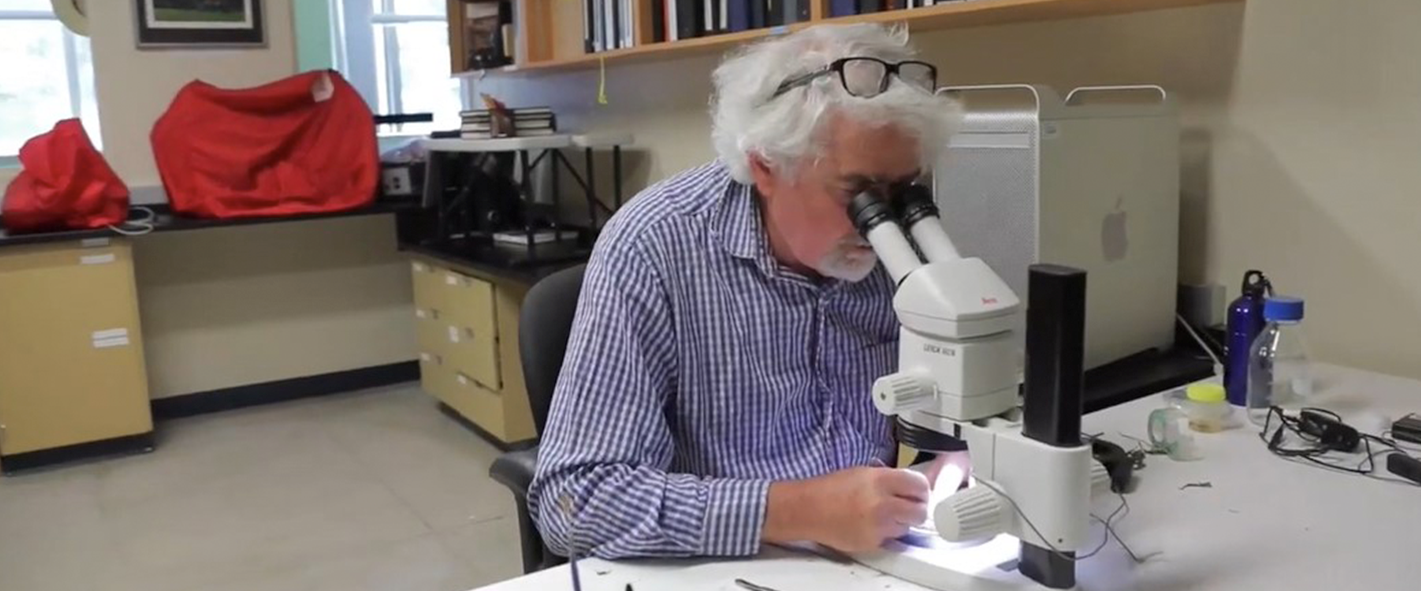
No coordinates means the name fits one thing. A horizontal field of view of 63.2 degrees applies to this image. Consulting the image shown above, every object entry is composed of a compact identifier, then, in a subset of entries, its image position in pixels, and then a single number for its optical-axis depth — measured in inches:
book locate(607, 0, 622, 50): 124.5
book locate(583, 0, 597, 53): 130.3
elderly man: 44.4
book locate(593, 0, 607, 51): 127.6
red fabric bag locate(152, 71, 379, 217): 154.6
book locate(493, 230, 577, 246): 144.6
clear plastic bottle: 64.3
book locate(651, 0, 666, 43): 119.2
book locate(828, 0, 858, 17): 94.0
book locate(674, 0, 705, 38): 113.0
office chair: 59.1
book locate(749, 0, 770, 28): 105.5
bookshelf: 80.3
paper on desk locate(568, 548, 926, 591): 42.1
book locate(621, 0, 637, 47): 121.9
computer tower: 69.0
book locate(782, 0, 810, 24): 99.6
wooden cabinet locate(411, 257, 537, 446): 138.5
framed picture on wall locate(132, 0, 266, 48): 157.9
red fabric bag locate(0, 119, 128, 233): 137.8
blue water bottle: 66.8
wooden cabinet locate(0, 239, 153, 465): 139.1
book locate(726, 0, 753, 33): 107.0
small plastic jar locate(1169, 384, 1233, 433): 61.9
